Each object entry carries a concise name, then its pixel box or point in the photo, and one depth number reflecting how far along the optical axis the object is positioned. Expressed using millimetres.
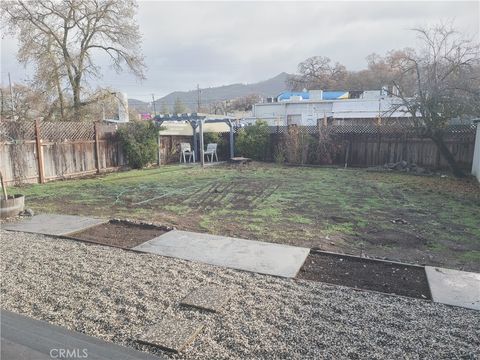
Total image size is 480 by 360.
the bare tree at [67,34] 15836
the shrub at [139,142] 13531
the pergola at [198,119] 14602
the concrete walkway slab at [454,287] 3059
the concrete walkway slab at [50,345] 2230
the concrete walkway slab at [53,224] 5194
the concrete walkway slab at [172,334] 2345
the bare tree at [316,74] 56125
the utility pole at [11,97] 17178
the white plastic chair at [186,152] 16489
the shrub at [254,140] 15781
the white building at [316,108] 26391
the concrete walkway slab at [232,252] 3809
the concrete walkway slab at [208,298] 2871
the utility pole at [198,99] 49594
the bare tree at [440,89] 11016
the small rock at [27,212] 6152
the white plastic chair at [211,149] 16219
